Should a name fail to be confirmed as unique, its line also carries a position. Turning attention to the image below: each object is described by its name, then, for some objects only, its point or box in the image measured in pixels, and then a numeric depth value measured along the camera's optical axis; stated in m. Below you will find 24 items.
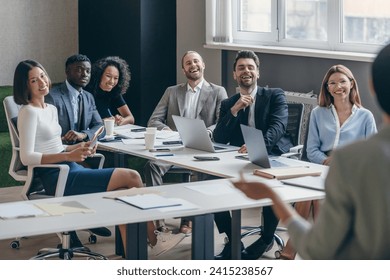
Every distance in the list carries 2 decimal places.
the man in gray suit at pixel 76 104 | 5.95
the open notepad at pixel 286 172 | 4.49
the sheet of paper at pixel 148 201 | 3.76
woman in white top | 5.07
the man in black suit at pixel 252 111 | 5.65
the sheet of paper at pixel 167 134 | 6.04
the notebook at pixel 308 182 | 4.26
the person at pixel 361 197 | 1.94
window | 6.52
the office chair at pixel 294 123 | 5.85
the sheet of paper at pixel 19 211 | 3.59
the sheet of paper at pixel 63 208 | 3.67
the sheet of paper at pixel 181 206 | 3.71
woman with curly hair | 6.71
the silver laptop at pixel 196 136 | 5.38
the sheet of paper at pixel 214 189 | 4.11
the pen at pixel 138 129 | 6.42
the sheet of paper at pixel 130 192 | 3.99
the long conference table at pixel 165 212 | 3.47
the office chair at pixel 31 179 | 5.09
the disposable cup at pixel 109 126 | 6.10
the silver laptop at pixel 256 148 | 4.71
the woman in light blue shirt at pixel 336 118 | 5.38
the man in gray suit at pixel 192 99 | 6.50
